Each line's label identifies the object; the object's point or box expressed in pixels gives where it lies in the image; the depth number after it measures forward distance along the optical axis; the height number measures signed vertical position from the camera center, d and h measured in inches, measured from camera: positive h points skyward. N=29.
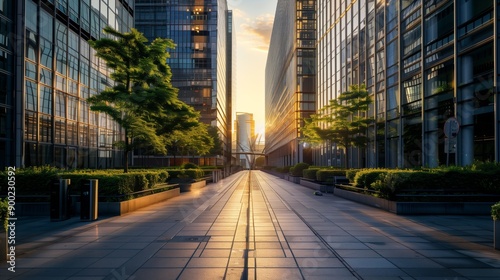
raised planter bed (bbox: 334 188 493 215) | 584.1 -95.3
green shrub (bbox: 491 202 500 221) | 339.9 -59.2
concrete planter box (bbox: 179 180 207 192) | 1122.7 -117.8
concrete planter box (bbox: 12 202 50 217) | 586.0 -97.8
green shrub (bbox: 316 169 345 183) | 1185.0 -80.8
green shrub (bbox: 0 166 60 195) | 605.9 -55.6
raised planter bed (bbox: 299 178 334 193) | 1070.6 -118.3
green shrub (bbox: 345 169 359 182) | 880.9 -61.2
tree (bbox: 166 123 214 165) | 1135.3 +45.0
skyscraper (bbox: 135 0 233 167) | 3715.6 +1181.4
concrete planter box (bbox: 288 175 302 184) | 1634.6 -142.4
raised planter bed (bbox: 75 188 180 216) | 578.6 -96.7
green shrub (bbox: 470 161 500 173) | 610.2 -29.6
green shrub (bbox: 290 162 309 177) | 1769.2 -94.7
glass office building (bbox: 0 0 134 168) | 1079.6 +238.6
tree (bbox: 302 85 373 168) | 1285.7 +102.0
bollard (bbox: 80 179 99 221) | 525.3 -76.0
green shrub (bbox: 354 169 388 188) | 733.8 -58.9
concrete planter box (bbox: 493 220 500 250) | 343.2 -83.4
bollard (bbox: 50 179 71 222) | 522.0 -75.9
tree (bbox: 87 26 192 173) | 762.8 +144.8
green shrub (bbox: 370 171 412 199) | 602.2 -55.8
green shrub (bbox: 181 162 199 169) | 1548.7 -70.6
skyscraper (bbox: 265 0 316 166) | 2851.9 +662.2
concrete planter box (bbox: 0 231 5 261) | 304.9 -82.4
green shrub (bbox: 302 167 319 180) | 1377.7 -92.8
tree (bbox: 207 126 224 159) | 3213.1 +93.2
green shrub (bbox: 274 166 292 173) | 2321.6 -133.2
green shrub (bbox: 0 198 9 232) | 309.6 -55.7
